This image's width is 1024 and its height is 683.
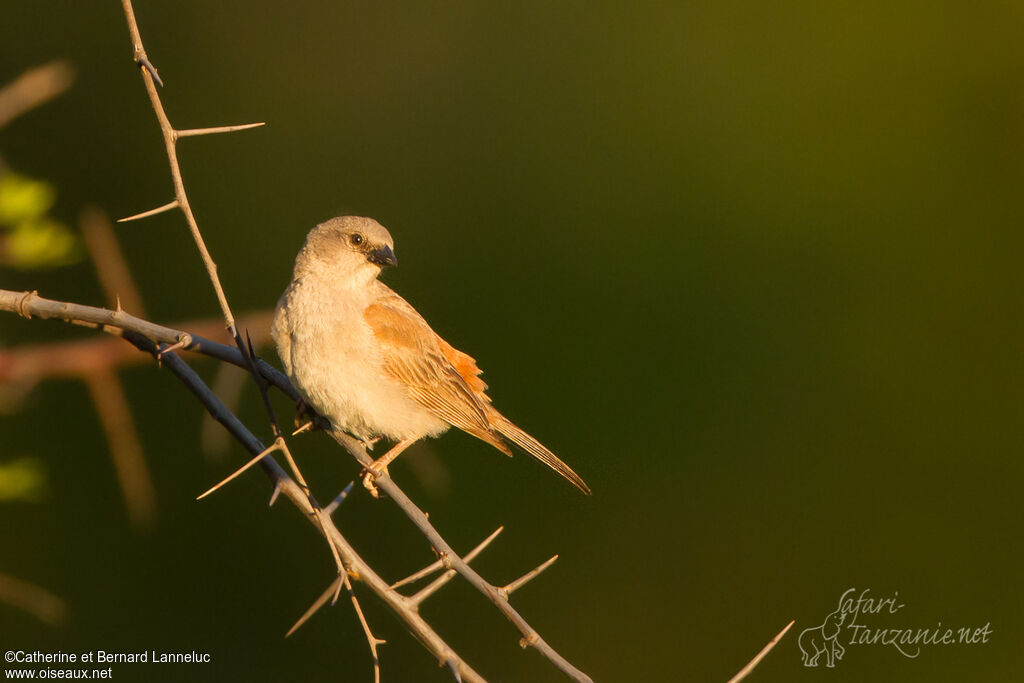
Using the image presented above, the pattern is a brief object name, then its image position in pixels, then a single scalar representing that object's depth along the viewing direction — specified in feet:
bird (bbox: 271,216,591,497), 23.54
